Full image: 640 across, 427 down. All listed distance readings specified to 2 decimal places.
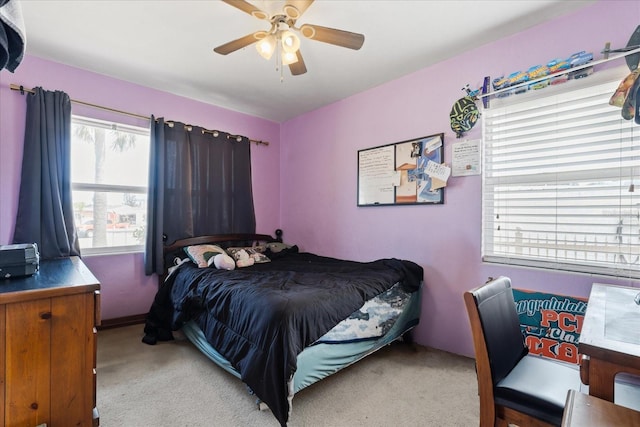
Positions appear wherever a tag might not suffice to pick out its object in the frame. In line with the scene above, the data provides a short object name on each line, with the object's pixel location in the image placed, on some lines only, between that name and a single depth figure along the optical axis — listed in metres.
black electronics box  1.35
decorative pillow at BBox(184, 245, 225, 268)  2.75
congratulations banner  1.85
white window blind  1.73
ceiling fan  1.58
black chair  1.07
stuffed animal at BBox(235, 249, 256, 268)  2.87
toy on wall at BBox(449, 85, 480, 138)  2.28
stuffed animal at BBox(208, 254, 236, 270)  2.66
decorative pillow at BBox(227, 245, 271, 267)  2.97
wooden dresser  1.13
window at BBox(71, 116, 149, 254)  2.72
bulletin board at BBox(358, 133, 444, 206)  2.51
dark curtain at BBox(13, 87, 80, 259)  2.34
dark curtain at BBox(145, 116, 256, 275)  2.94
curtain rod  2.34
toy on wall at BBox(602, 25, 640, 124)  1.63
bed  1.57
